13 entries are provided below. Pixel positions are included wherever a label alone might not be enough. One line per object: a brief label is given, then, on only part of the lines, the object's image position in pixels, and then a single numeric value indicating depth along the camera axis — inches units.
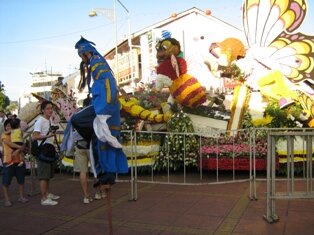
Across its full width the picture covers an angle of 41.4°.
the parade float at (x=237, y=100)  362.3
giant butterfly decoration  393.1
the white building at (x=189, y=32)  1011.9
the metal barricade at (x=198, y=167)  333.7
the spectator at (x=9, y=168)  266.2
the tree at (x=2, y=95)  1719.2
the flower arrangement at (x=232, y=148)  340.5
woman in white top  259.6
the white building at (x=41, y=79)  2907.0
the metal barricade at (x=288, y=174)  197.8
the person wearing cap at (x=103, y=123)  172.9
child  270.5
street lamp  866.0
